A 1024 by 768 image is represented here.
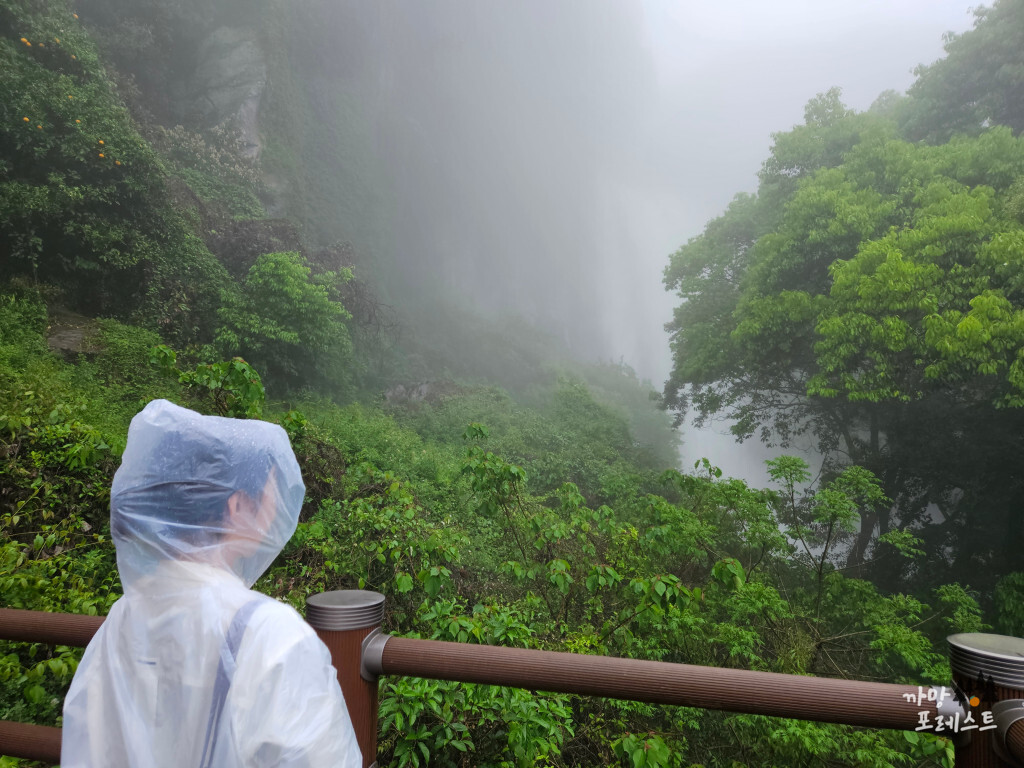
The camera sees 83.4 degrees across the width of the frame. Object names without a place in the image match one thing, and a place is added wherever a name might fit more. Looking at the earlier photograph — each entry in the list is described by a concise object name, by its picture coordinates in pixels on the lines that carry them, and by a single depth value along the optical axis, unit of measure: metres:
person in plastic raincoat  0.67
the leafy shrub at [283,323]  8.31
